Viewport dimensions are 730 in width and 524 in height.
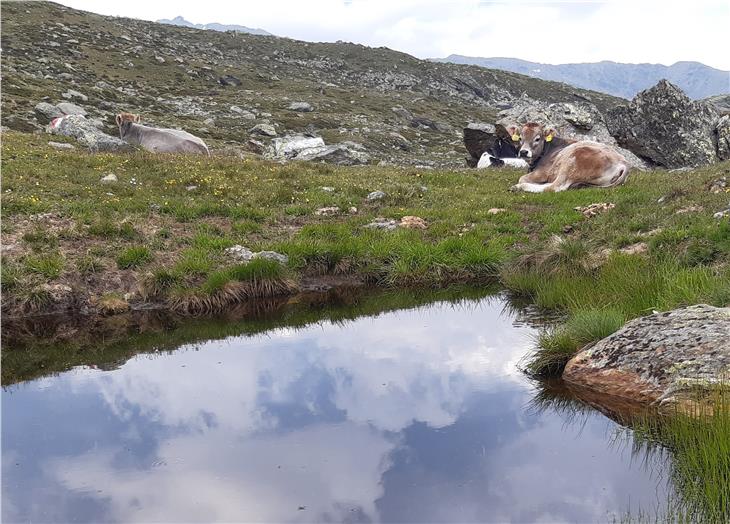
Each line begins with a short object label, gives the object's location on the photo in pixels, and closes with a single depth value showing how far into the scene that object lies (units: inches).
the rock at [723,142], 1163.9
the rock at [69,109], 1659.7
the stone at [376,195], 710.5
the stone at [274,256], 501.4
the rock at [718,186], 593.4
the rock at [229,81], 3342.8
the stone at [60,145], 861.7
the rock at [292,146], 1487.5
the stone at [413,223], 612.7
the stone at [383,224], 605.9
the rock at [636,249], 471.1
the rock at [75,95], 1998.0
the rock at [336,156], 1343.5
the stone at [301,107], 2873.8
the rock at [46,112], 1536.7
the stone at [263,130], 2188.7
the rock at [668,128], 1148.5
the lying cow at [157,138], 980.6
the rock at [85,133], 893.8
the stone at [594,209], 608.1
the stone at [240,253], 508.4
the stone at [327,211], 644.9
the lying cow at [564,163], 766.5
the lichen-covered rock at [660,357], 265.2
